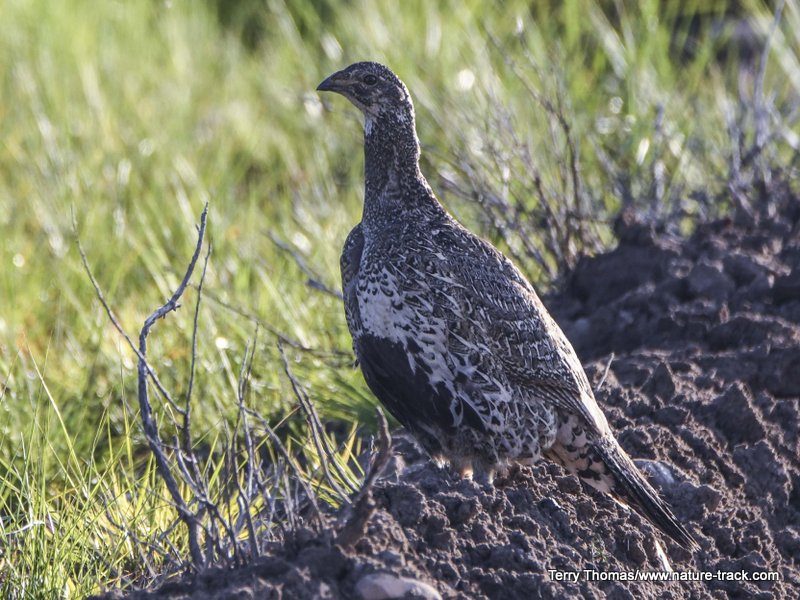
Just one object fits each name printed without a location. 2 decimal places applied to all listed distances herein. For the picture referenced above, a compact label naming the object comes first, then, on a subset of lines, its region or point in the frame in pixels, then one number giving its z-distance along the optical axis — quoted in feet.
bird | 23.71
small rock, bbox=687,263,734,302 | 32.40
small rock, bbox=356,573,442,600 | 17.71
